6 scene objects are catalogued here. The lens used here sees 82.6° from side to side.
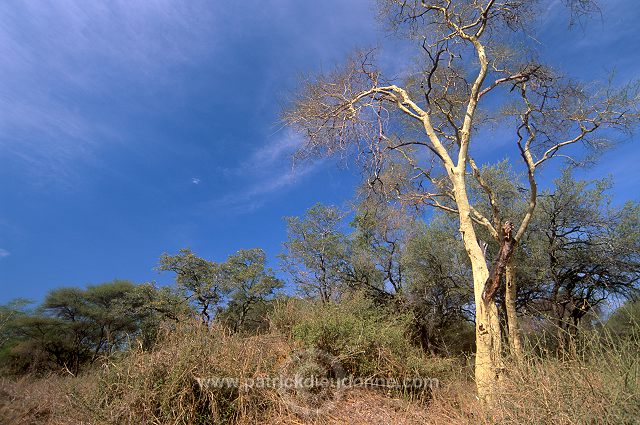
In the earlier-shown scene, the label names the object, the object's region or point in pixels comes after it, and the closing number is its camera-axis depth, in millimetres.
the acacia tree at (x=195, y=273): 17984
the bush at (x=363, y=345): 6344
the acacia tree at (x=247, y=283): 17281
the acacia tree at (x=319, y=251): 15016
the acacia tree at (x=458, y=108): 6855
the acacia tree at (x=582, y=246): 10969
